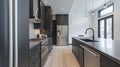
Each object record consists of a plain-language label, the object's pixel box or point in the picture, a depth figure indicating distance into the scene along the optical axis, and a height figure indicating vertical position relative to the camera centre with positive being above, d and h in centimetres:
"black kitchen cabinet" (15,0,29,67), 60 +1
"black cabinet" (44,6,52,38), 382 +74
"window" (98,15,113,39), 417 +36
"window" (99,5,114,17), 410 +148
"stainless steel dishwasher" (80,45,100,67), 109 -50
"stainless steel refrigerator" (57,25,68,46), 553 -4
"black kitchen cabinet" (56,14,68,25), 555 +115
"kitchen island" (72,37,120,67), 71 -30
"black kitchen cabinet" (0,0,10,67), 48 +0
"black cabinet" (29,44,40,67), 133 -52
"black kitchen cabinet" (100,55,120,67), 73 -37
